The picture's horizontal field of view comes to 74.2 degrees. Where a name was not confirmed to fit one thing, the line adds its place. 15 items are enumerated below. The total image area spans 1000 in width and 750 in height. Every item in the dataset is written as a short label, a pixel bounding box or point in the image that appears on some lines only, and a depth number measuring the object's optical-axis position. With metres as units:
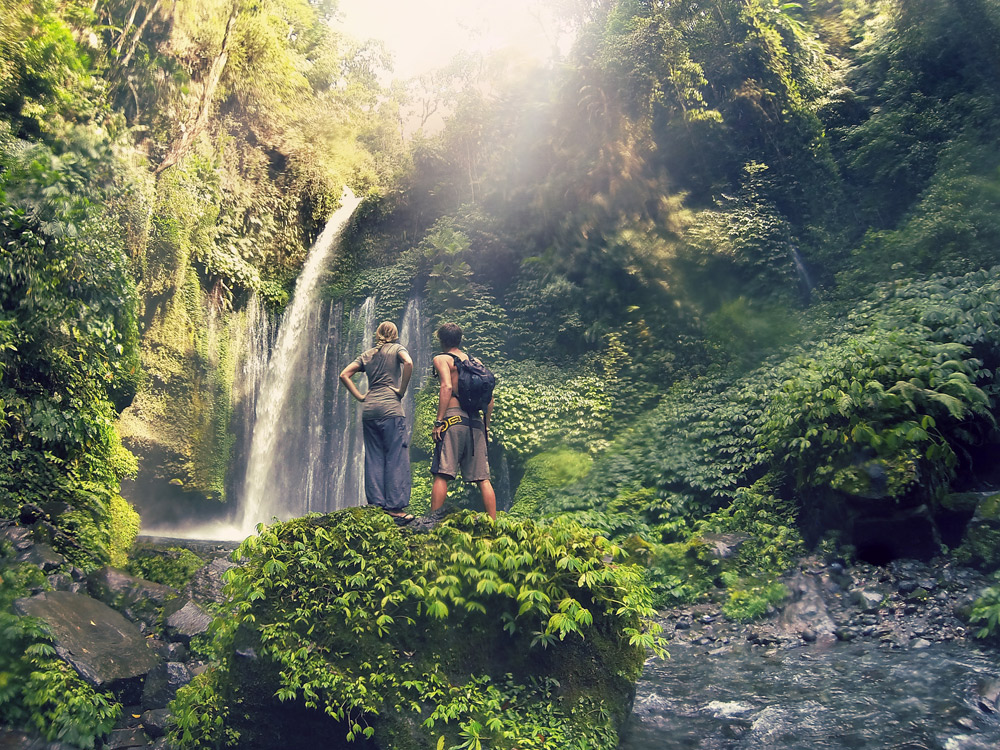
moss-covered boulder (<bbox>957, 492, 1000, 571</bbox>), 6.65
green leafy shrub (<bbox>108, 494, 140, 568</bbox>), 8.62
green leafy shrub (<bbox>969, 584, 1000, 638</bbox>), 5.68
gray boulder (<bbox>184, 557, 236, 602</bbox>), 7.82
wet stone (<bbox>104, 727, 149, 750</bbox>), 5.06
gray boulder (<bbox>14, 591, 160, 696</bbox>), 5.41
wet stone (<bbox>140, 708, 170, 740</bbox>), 5.21
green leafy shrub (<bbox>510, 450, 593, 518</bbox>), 11.15
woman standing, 5.86
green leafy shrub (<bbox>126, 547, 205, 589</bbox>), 8.87
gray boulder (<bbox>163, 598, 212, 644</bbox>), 6.87
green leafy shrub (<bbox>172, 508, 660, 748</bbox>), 4.22
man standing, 5.96
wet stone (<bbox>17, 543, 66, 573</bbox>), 6.81
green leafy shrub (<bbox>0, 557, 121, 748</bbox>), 4.75
